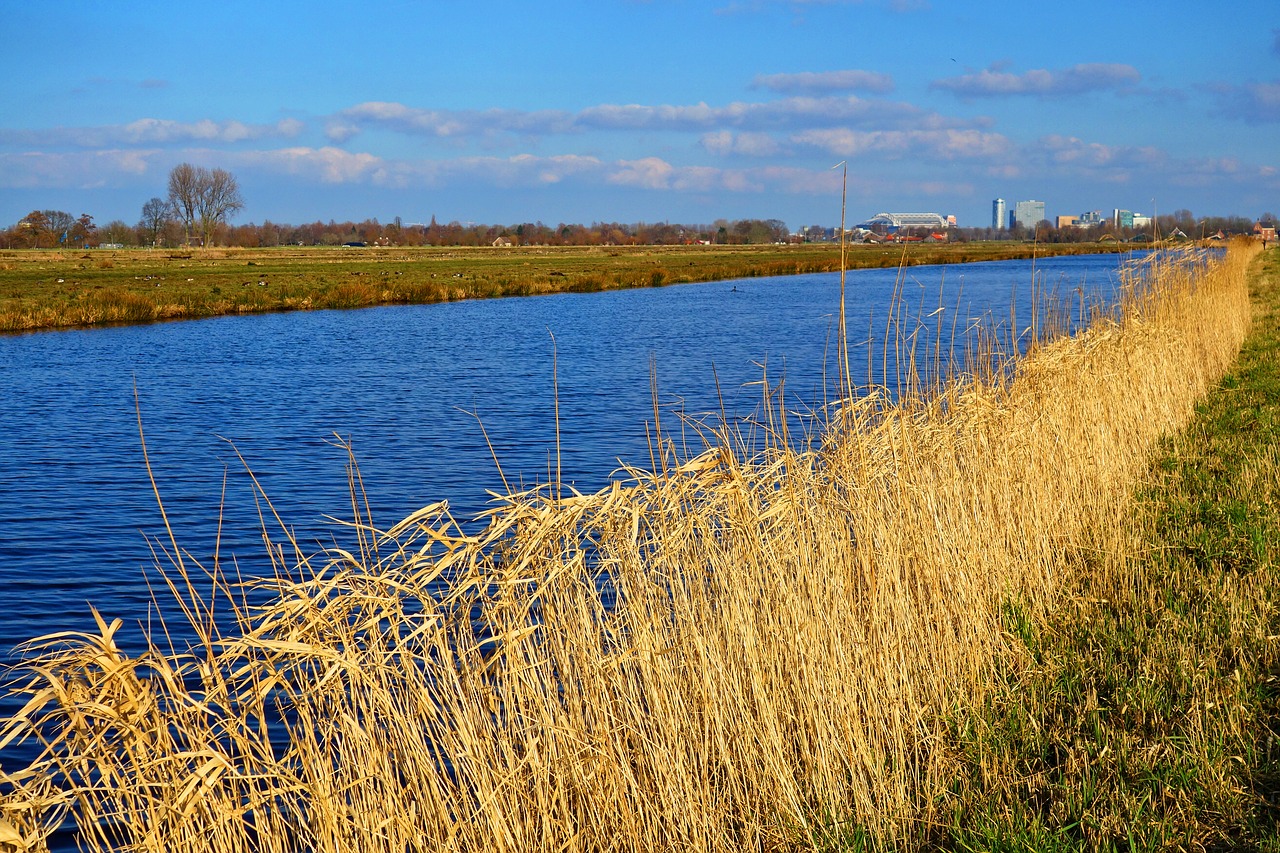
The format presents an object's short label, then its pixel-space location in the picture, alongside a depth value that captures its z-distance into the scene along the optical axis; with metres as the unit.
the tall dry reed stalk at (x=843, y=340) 4.57
